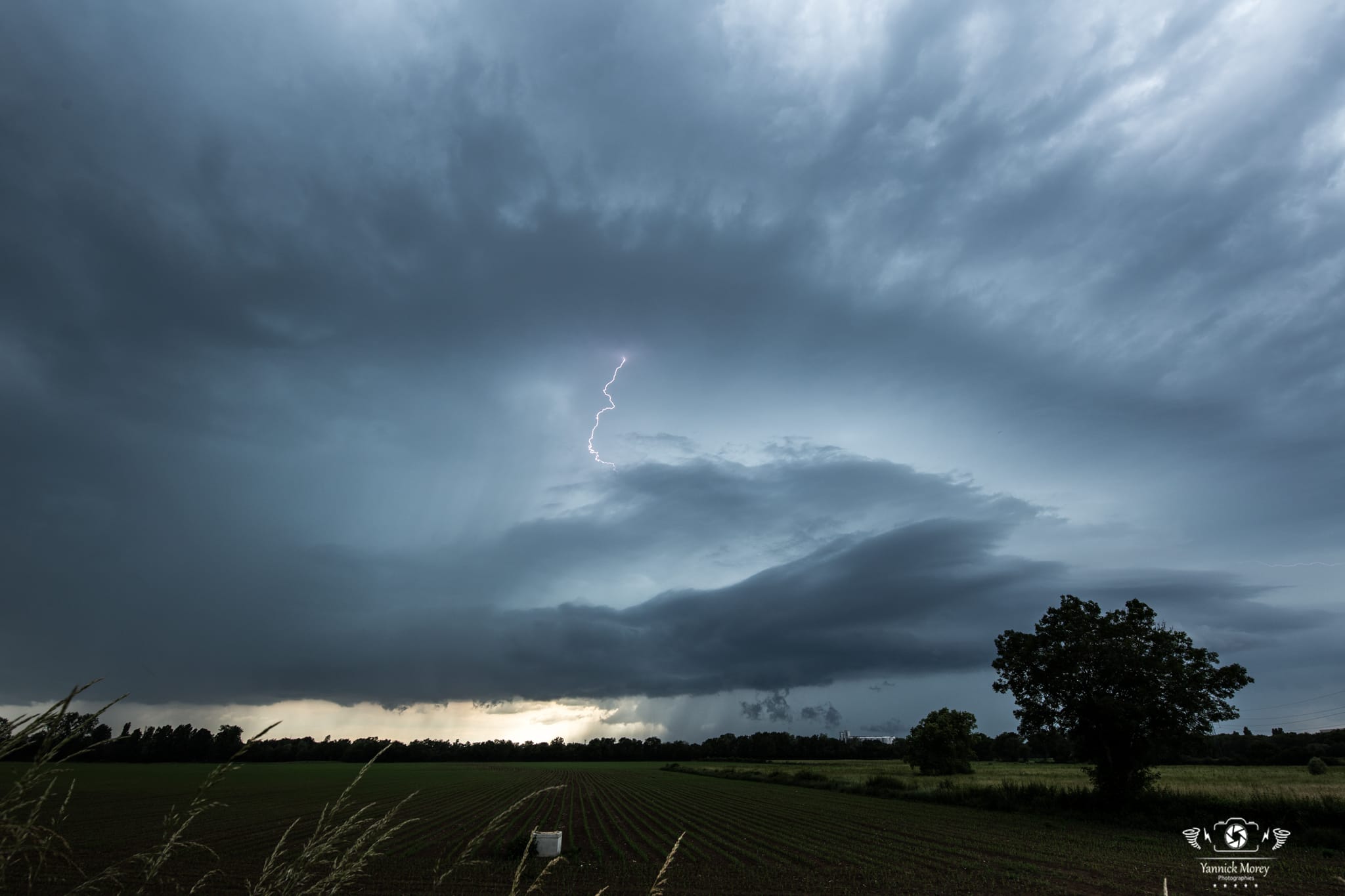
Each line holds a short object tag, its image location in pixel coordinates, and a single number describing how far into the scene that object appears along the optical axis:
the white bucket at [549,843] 26.27
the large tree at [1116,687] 38.91
